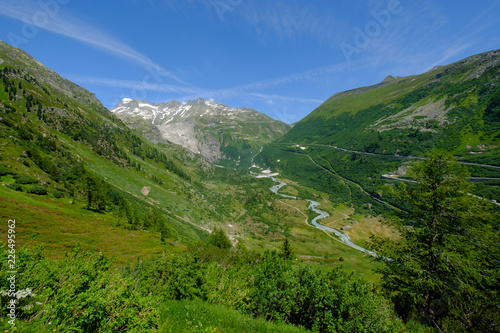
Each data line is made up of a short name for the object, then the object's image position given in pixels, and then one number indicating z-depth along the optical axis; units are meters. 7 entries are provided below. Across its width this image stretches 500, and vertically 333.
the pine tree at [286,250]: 52.47
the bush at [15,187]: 48.96
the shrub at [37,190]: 52.91
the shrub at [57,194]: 59.17
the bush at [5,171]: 52.81
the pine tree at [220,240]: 73.24
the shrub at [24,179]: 53.97
